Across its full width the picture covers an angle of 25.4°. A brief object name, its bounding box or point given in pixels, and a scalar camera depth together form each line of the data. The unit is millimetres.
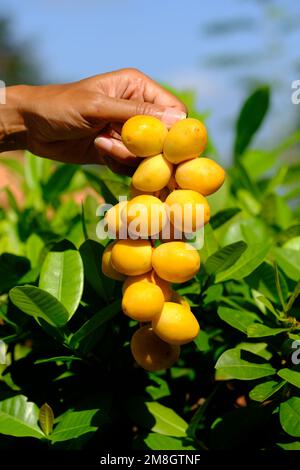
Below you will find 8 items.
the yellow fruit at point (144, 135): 815
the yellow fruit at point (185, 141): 794
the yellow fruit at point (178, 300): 837
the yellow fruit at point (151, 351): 831
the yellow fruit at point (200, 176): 798
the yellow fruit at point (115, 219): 810
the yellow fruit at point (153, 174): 806
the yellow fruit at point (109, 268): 849
